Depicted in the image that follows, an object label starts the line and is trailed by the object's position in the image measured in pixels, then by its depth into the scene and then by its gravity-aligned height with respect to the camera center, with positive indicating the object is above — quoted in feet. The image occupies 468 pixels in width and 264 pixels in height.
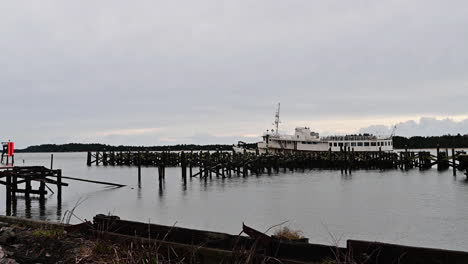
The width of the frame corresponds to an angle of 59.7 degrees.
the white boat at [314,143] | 261.24 +2.80
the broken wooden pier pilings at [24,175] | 82.89 -5.10
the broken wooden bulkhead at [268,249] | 19.60 -5.55
